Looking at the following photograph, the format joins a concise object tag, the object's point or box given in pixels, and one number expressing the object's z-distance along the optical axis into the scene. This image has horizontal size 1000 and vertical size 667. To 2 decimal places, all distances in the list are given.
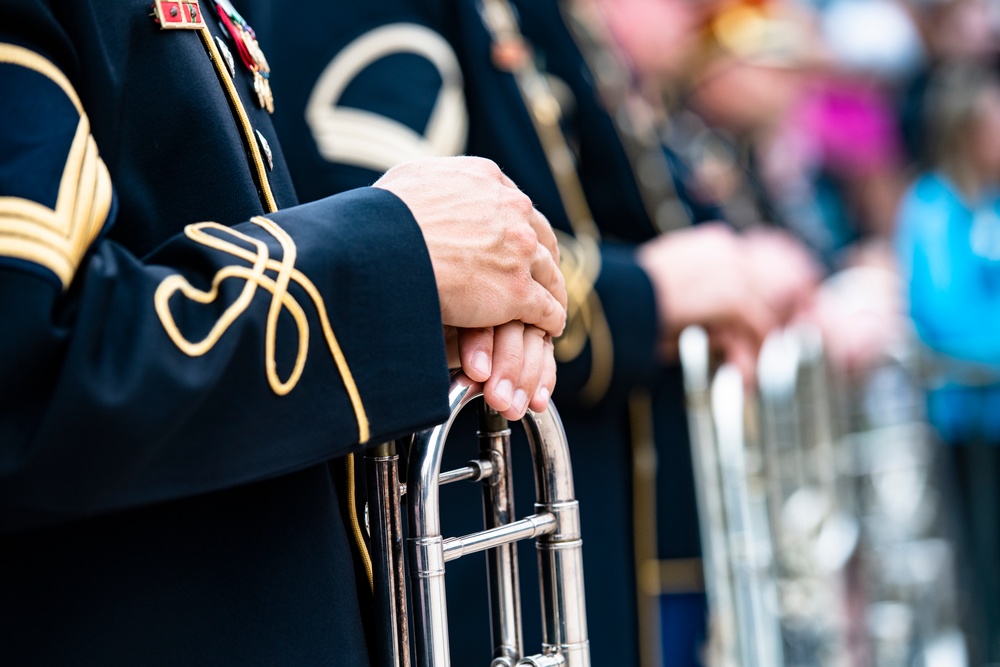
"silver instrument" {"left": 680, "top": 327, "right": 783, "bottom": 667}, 4.12
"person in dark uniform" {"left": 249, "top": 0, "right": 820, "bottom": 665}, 3.05
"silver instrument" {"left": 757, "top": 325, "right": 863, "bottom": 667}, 4.50
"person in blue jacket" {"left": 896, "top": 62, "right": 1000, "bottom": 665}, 6.92
